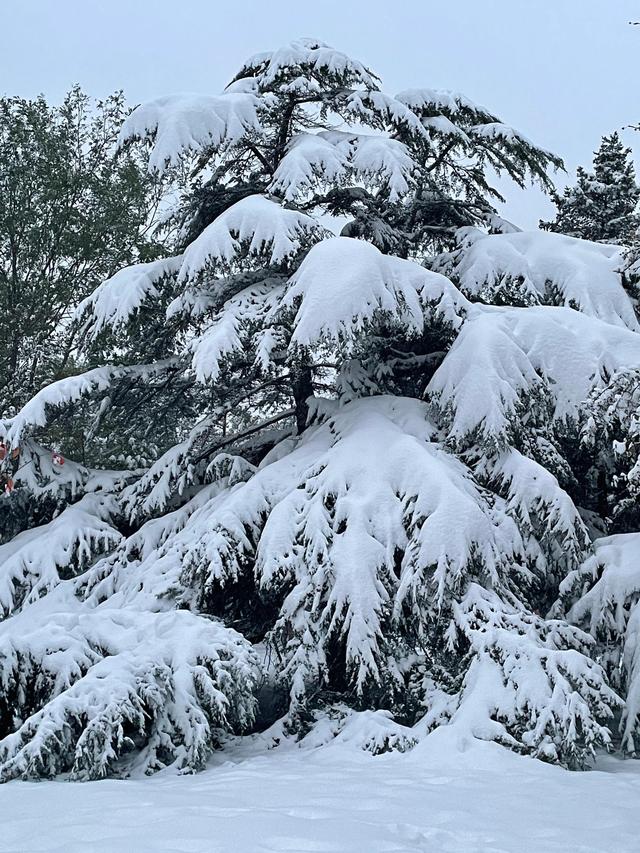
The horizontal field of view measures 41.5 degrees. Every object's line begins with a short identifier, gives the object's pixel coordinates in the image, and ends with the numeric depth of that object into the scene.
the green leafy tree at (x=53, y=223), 15.15
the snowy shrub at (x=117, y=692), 4.92
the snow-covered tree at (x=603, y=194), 18.49
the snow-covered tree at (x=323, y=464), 5.42
